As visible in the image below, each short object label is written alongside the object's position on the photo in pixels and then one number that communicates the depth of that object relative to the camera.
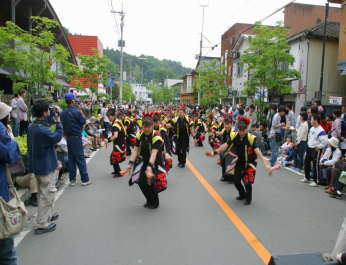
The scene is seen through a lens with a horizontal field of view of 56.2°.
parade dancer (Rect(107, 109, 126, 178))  8.16
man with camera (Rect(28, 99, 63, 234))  4.51
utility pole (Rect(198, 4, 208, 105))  35.21
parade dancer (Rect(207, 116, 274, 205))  6.05
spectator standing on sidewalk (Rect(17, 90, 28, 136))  11.86
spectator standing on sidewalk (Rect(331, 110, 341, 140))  9.34
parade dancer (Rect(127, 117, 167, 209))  5.59
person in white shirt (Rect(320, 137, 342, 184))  7.33
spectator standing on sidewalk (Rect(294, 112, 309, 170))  8.76
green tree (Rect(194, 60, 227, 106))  34.31
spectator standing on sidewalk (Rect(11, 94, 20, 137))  11.90
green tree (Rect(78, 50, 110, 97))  20.29
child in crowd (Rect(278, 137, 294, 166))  10.59
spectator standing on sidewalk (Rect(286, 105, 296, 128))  11.54
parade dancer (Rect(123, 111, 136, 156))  10.95
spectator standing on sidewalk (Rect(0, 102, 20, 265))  2.88
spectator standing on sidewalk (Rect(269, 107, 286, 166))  10.24
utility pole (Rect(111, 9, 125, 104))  27.81
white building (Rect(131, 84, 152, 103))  113.81
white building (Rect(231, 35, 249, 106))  31.63
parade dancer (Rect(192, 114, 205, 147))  13.73
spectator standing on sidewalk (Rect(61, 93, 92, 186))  7.02
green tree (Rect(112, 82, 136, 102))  62.34
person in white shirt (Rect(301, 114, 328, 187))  7.61
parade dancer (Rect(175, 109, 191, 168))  9.84
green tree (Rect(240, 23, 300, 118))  16.69
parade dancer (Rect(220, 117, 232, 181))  7.93
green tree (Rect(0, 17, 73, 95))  10.30
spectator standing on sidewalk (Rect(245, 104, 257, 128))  14.13
